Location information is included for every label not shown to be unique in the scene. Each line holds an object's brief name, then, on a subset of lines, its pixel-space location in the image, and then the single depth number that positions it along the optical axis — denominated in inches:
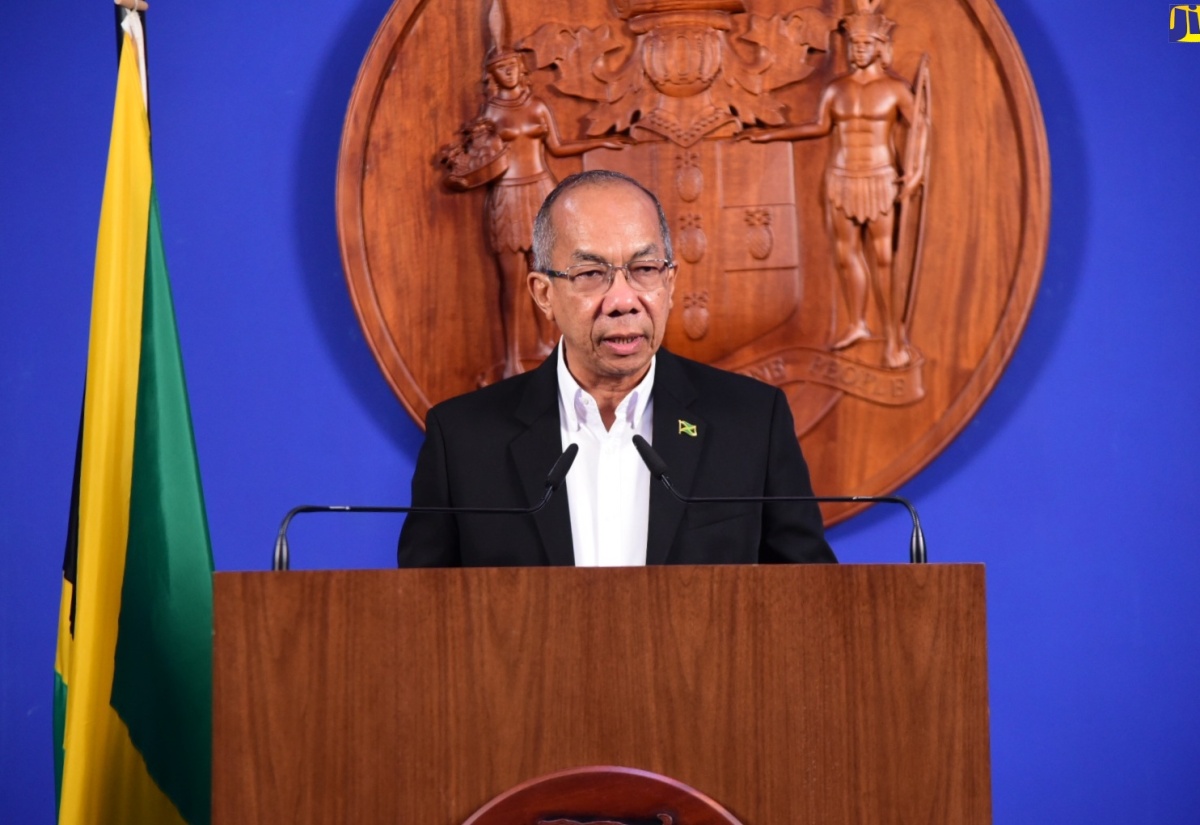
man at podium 247.6
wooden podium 228.8
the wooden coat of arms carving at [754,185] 261.0
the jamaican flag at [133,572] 245.5
